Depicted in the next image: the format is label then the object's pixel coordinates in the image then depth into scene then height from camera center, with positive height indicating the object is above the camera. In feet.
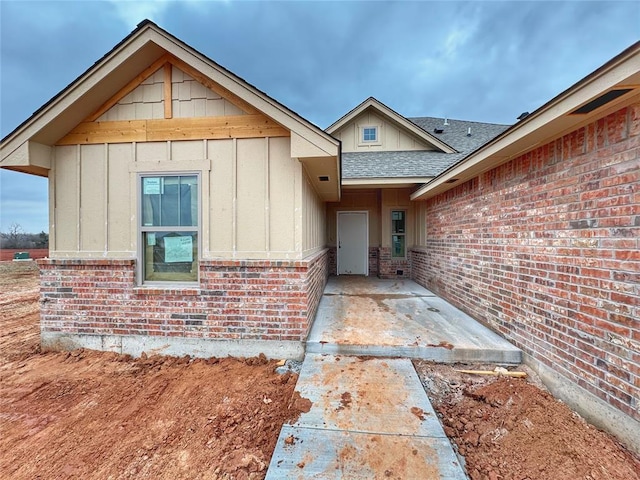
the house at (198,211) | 10.94 +1.25
